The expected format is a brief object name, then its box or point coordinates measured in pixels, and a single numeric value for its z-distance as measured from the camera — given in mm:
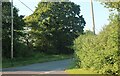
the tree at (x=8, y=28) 27605
